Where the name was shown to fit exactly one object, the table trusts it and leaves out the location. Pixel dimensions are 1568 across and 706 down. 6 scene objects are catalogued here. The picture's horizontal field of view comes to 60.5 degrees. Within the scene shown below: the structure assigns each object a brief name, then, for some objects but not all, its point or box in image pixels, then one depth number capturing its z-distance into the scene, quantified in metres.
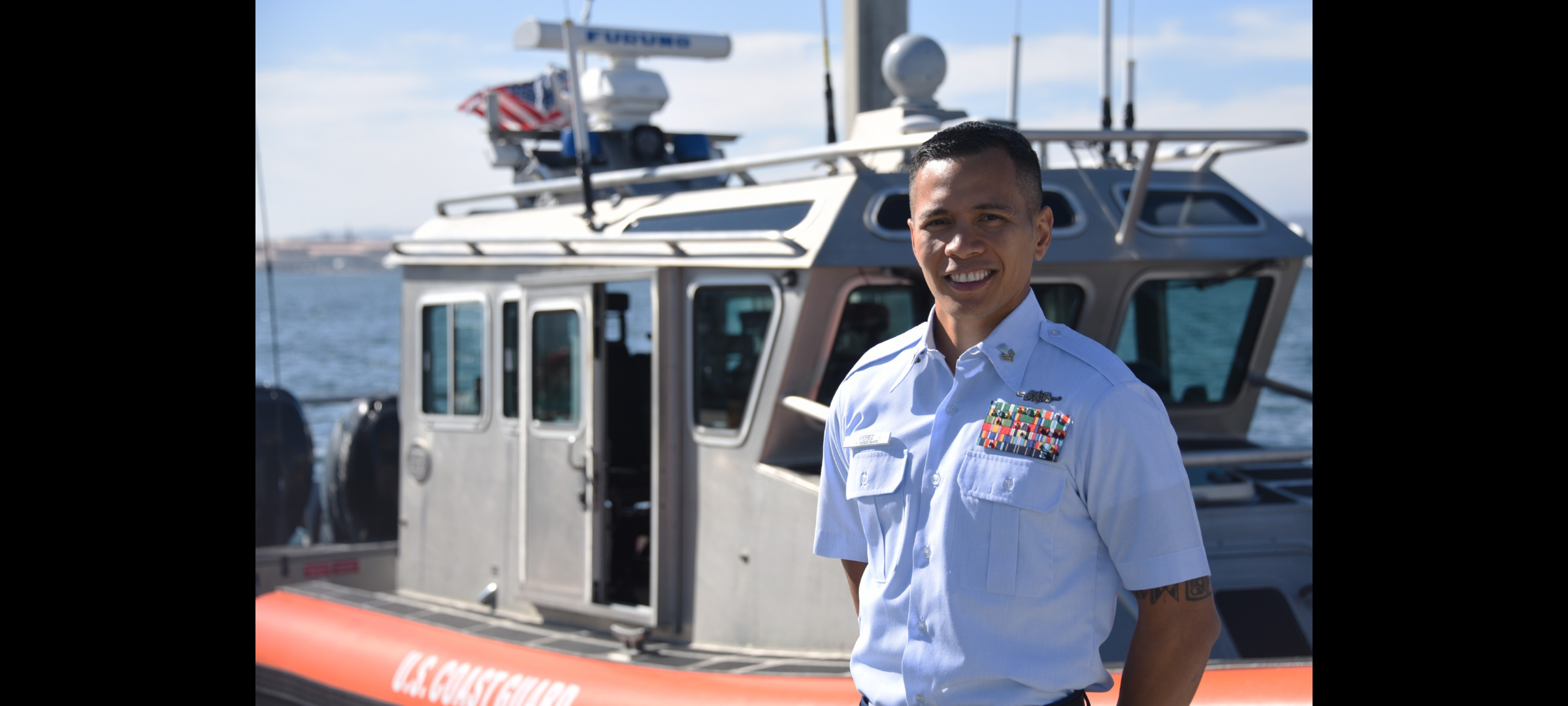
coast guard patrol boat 5.15
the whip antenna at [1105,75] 6.11
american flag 8.69
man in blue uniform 2.06
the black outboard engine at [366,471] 9.40
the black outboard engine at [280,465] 10.24
